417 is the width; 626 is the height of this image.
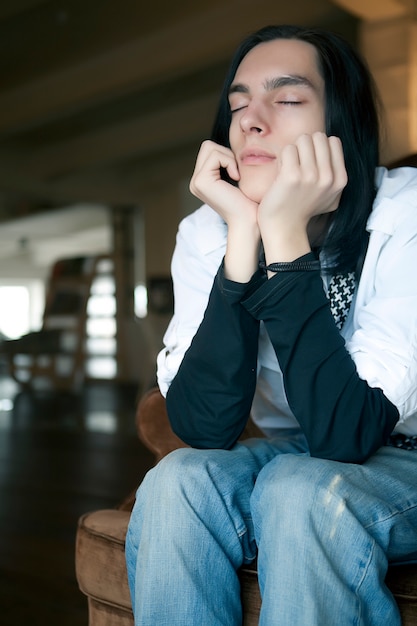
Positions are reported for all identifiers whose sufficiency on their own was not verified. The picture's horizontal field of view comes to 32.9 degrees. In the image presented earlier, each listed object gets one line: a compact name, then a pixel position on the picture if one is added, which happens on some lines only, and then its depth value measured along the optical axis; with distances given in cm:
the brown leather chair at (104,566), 121
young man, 94
